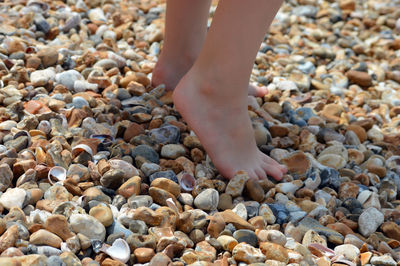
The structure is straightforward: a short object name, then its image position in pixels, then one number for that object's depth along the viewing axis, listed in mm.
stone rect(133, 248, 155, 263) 999
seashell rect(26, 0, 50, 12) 1555
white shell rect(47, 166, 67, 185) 1099
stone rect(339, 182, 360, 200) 1186
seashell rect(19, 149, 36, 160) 1121
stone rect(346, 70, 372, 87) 1553
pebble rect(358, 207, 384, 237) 1125
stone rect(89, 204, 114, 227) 1028
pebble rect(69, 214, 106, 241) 1014
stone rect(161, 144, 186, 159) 1195
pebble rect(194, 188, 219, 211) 1107
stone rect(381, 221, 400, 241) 1124
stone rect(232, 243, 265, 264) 1022
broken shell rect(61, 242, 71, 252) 987
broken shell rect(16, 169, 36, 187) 1081
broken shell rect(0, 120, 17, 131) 1170
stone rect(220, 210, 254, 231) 1073
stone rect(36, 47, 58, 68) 1355
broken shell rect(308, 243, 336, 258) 1066
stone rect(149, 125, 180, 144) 1224
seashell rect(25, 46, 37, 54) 1380
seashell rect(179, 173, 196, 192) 1137
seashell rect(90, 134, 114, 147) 1186
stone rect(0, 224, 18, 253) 969
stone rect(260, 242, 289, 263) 1030
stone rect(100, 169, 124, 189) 1094
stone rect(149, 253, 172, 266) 989
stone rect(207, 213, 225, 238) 1062
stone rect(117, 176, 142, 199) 1088
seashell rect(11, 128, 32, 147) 1155
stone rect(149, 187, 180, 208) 1089
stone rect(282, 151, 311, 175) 1229
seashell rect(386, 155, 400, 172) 1278
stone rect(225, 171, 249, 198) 1144
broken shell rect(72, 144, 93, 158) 1142
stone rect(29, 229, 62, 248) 988
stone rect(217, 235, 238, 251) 1041
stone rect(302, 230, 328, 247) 1076
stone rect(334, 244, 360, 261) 1066
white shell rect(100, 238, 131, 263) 992
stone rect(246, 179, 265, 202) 1145
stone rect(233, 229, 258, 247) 1054
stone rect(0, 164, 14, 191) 1071
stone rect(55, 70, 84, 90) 1318
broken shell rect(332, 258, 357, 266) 1047
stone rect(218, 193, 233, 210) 1124
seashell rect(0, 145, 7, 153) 1122
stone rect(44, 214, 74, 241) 1004
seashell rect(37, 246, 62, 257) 979
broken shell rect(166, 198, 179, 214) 1083
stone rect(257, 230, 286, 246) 1062
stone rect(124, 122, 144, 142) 1219
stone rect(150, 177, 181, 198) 1108
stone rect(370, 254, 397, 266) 1054
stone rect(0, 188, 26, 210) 1038
